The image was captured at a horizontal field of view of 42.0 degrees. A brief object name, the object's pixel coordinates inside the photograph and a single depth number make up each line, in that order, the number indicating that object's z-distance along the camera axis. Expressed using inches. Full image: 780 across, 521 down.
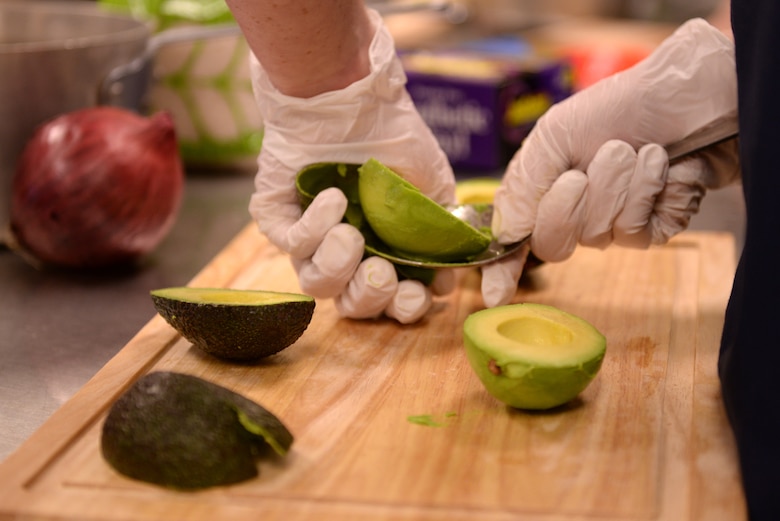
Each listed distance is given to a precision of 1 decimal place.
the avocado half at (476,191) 63.4
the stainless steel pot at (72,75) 63.9
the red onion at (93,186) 60.9
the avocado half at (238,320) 45.7
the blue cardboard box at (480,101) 84.2
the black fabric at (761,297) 36.5
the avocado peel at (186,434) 37.3
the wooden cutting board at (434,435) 36.5
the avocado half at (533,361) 41.0
